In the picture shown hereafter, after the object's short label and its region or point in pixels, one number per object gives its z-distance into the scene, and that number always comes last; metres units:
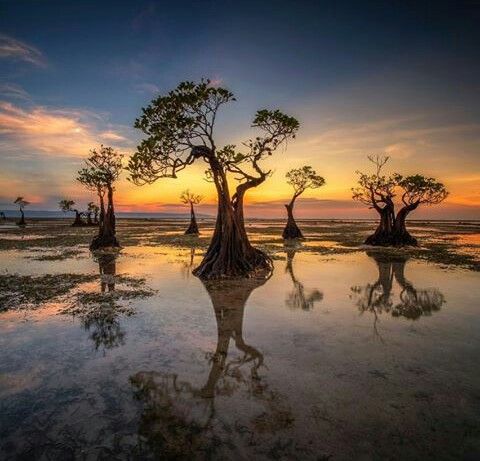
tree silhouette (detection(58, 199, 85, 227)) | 97.50
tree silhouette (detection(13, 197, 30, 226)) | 86.48
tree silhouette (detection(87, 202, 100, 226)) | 82.54
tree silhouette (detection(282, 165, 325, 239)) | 47.49
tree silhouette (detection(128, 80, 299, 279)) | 19.08
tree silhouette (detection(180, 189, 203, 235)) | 68.47
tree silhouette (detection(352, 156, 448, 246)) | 36.41
